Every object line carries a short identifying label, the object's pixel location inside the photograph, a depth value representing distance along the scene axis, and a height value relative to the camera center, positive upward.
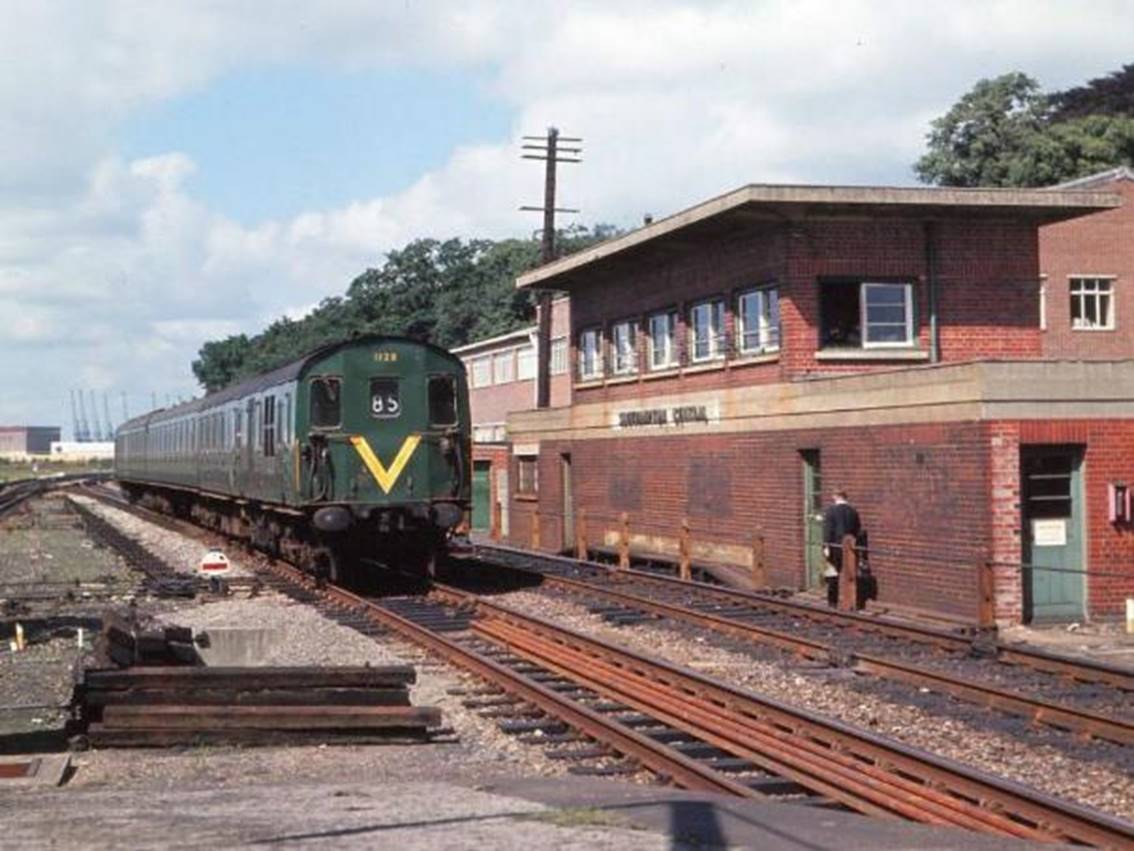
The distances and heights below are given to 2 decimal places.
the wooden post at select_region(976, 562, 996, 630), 16.28 -1.25
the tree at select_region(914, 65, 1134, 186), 58.97 +12.39
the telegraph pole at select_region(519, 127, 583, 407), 37.84 +5.49
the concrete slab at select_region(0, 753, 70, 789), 9.27 -1.68
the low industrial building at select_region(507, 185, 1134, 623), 18.11 +0.94
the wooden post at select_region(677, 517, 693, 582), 23.80 -1.18
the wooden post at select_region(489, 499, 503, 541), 39.34 -1.10
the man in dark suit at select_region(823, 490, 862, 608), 19.80 -0.71
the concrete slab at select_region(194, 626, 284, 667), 17.09 -1.73
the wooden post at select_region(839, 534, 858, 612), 19.06 -1.23
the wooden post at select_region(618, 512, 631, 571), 25.98 -1.14
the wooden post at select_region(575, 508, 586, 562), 28.33 -1.06
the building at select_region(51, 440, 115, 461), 179.00 +3.12
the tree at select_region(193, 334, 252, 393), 130.00 +9.79
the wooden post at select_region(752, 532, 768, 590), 22.02 -1.20
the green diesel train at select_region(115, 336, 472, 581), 21.73 +0.36
